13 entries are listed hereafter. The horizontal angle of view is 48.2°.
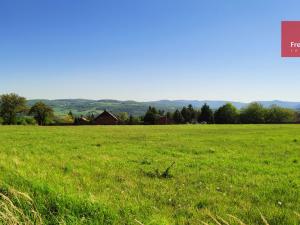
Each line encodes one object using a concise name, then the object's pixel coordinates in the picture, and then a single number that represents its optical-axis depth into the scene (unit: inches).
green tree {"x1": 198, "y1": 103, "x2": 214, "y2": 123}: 5541.3
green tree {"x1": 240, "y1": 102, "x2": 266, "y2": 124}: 5413.4
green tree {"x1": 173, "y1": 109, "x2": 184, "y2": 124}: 5954.7
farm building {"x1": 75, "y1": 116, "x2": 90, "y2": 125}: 5383.9
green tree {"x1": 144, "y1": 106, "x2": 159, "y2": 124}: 5590.6
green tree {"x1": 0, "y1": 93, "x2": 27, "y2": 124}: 4621.1
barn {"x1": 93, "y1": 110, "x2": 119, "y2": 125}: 5351.4
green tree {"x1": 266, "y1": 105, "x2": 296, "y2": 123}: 5536.4
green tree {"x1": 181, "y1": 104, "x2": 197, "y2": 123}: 6013.8
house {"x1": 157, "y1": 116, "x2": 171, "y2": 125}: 5319.9
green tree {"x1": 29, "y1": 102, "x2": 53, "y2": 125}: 5059.1
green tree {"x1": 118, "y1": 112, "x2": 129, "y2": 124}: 6753.0
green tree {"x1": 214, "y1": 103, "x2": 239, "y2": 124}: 5388.8
